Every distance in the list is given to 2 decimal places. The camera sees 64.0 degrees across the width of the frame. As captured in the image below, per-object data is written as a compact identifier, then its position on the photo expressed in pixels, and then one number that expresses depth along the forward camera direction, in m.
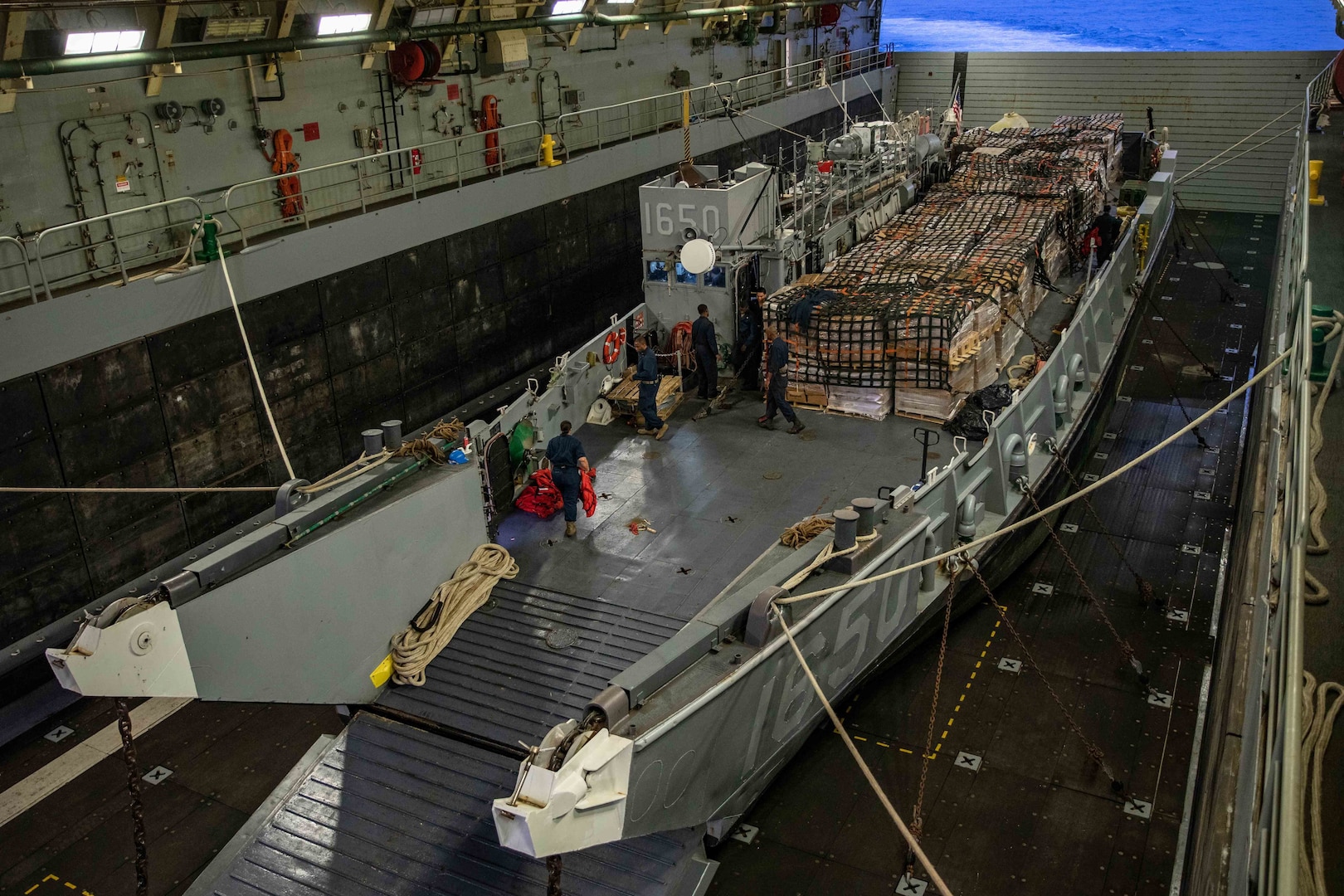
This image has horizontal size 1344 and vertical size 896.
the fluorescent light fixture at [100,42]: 8.56
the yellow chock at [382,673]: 6.43
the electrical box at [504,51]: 13.63
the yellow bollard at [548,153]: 13.62
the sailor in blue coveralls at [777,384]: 9.18
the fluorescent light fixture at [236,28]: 9.91
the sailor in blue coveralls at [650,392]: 9.16
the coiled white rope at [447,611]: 6.52
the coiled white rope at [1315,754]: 2.53
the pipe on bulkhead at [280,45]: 8.02
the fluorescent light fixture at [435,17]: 12.39
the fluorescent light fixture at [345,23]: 10.84
